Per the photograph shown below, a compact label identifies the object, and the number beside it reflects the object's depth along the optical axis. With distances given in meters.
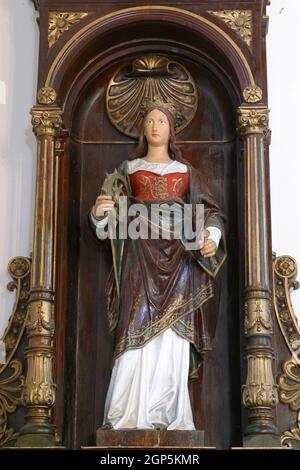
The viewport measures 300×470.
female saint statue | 6.13
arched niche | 6.49
